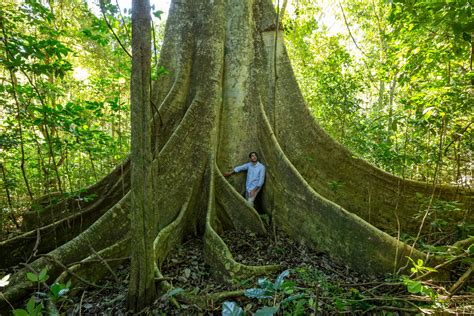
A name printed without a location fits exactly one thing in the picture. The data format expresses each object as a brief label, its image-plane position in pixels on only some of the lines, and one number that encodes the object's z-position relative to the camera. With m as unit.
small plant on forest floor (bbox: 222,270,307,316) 1.40
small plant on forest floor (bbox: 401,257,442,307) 1.93
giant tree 3.30
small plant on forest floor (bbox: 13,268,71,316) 1.40
